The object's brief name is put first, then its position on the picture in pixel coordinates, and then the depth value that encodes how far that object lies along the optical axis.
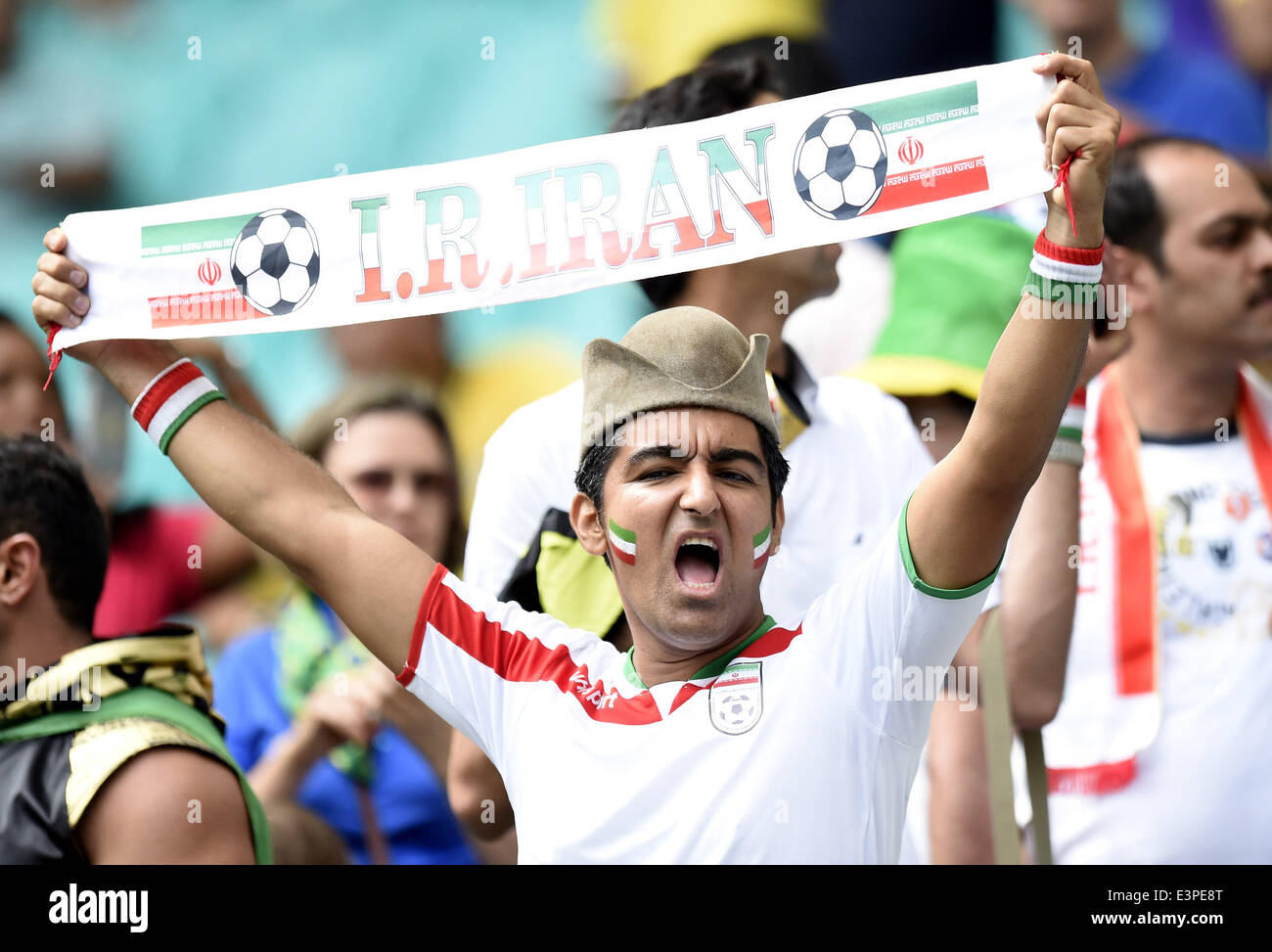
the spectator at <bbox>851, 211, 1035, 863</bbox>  6.67
